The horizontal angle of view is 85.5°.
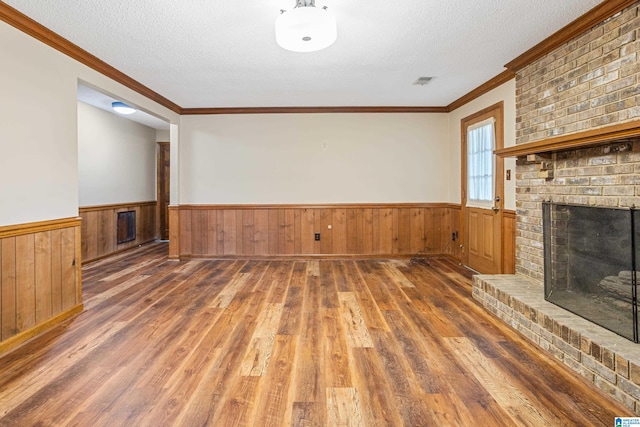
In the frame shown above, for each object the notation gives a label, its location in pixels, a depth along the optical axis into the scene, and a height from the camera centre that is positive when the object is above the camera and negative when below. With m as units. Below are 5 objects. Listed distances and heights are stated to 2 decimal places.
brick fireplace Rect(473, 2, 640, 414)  1.97 +0.38
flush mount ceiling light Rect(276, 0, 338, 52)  2.17 +1.19
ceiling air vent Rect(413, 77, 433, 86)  4.05 +1.58
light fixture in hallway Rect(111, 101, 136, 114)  5.11 +1.61
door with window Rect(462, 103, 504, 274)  4.07 +0.28
